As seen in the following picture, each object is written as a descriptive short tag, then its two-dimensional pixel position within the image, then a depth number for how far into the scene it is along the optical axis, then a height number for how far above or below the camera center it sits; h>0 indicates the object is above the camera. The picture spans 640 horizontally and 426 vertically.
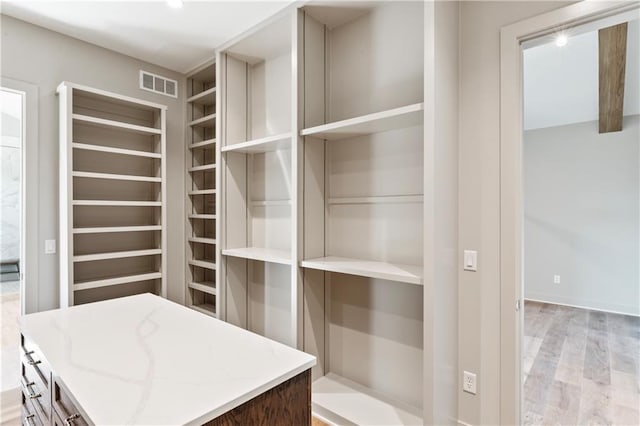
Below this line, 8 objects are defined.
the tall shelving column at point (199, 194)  3.42 +0.20
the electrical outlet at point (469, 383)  1.87 -0.97
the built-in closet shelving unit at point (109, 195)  2.51 +0.16
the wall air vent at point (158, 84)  3.14 +1.26
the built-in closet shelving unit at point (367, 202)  1.74 +0.07
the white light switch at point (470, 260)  1.87 -0.27
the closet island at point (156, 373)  0.86 -0.49
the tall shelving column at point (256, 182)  2.78 +0.28
